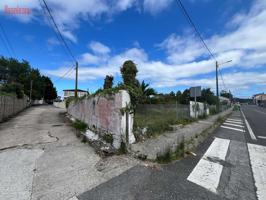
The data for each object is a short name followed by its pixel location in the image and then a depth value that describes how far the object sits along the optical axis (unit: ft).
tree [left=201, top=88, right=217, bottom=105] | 107.08
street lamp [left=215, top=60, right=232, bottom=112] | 63.36
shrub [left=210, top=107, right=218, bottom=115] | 67.18
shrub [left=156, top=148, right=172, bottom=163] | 13.69
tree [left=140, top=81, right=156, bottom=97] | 42.54
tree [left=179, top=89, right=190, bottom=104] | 119.14
